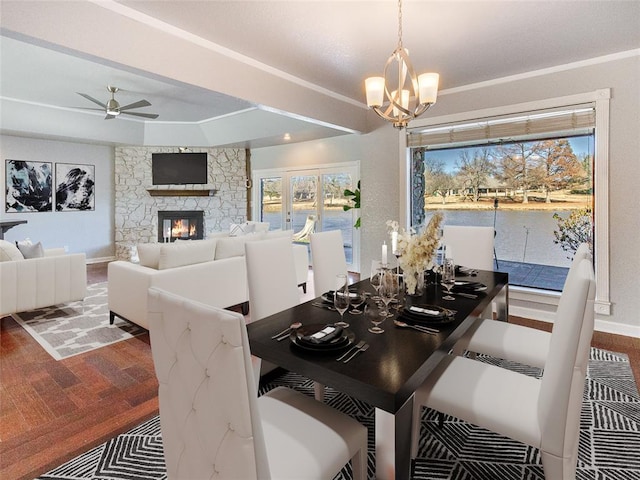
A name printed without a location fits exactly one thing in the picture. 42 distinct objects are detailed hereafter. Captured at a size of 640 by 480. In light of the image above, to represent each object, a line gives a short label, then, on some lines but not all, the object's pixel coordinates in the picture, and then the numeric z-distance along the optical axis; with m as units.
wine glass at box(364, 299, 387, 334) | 1.63
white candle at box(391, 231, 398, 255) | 2.11
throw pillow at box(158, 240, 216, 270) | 3.36
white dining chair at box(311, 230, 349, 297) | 2.67
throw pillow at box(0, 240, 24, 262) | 3.65
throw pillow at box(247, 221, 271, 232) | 6.54
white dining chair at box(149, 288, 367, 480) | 0.86
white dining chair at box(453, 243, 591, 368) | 1.98
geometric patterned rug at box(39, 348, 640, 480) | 1.72
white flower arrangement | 2.06
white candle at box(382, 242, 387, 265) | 2.16
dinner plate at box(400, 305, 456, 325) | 1.68
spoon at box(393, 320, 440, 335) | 1.59
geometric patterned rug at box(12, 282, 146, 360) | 3.23
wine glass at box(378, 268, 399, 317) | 1.73
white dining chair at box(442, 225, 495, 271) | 3.12
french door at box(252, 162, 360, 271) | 6.70
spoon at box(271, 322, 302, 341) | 1.54
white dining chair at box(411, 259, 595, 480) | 1.19
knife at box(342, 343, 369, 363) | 1.33
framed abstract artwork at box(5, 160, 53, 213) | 6.33
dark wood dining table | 1.15
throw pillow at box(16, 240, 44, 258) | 3.89
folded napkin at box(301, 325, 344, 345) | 1.39
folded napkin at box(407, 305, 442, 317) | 1.72
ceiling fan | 4.79
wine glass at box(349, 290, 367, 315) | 1.88
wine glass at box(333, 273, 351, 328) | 1.65
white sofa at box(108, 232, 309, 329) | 3.32
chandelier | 2.27
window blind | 3.57
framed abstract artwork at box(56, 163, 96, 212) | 6.87
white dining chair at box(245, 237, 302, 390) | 2.15
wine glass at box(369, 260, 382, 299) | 1.96
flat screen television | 7.62
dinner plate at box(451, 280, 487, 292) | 2.25
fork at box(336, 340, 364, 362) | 1.33
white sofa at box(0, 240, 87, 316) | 3.53
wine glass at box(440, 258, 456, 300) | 2.21
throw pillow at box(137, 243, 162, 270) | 3.48
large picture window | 3.75
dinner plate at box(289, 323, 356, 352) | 1.37
